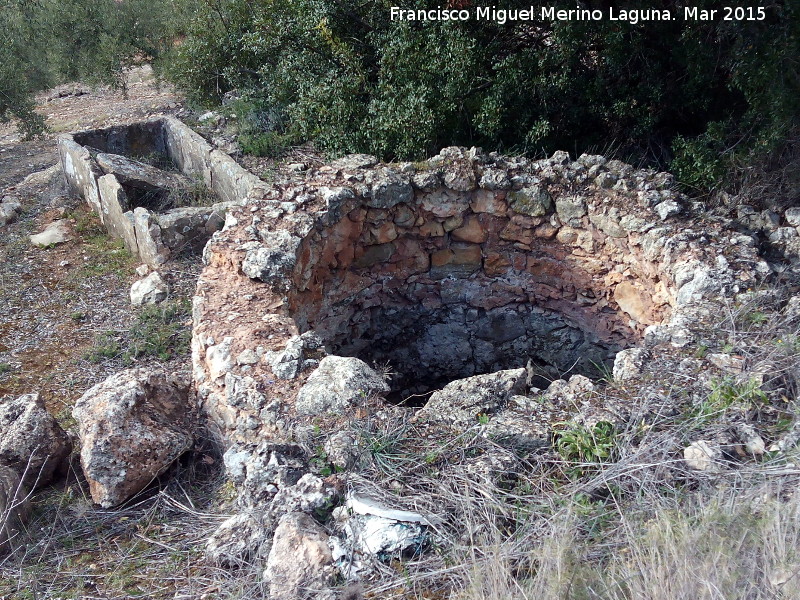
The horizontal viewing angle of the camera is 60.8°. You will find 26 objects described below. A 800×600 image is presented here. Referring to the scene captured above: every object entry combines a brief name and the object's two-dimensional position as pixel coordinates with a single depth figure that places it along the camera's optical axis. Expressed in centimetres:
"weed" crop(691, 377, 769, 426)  281
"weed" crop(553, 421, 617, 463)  270
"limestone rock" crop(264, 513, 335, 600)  235
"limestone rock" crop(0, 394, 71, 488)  332
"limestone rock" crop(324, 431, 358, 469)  274
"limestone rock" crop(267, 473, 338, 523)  259
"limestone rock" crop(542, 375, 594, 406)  310
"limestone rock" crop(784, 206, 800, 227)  465
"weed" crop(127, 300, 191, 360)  510
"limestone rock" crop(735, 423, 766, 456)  266
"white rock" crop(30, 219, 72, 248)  695
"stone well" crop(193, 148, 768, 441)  399
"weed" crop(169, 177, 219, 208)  749
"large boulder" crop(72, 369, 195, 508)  311
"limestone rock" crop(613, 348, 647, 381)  321
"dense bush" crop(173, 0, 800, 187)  520
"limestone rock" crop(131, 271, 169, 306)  579
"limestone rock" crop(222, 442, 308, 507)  272
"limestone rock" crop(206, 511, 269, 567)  260
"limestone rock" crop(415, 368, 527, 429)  302
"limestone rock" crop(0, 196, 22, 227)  739
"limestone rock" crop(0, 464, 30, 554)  295
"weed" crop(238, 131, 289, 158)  771
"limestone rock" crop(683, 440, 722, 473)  258
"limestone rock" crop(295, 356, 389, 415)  311
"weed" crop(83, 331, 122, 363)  506
